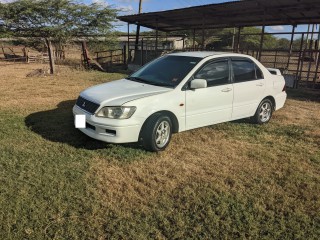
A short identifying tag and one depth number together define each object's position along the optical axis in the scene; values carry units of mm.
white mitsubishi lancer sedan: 4527
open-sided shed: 12258
